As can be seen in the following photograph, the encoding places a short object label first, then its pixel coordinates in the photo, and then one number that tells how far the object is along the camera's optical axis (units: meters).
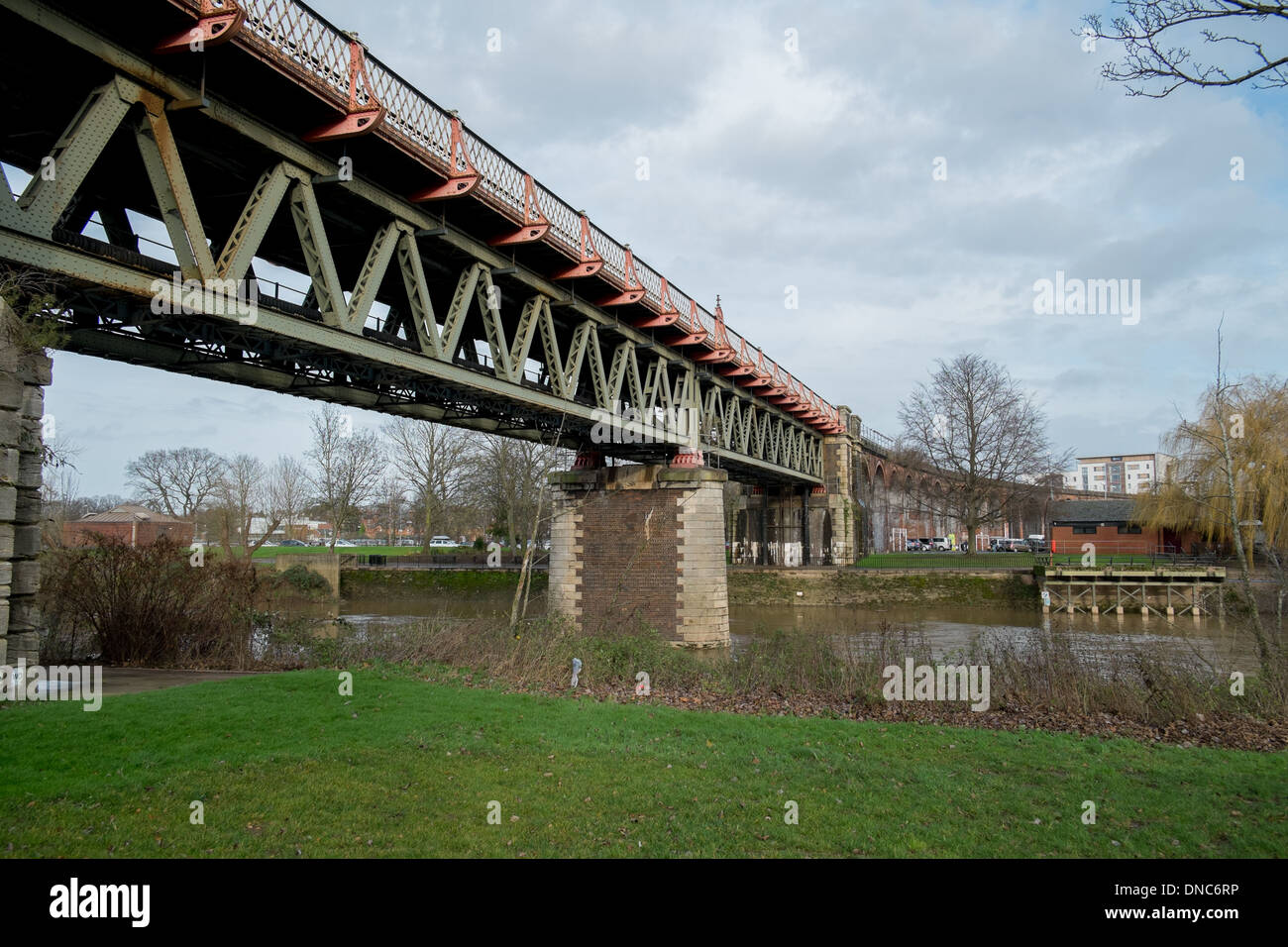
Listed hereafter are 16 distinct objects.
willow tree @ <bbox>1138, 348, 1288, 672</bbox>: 31.01
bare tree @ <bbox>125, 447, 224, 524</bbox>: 55.94
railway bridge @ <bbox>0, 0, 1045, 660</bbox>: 8.60
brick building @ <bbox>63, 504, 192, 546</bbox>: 57.25
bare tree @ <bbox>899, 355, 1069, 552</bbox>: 45.59
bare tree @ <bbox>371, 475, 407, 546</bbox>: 62.16
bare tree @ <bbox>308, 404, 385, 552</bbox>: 52.09
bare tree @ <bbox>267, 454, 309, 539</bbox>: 58.40
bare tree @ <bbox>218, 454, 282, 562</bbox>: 36.62
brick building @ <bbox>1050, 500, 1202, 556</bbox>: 47.47
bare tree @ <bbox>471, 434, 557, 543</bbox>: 50.09
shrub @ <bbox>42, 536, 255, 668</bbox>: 13.62
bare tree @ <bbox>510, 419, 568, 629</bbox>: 45.25
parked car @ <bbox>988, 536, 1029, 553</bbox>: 83.00
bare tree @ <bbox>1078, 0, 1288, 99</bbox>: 5.17
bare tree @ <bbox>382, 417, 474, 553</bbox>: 54.66
